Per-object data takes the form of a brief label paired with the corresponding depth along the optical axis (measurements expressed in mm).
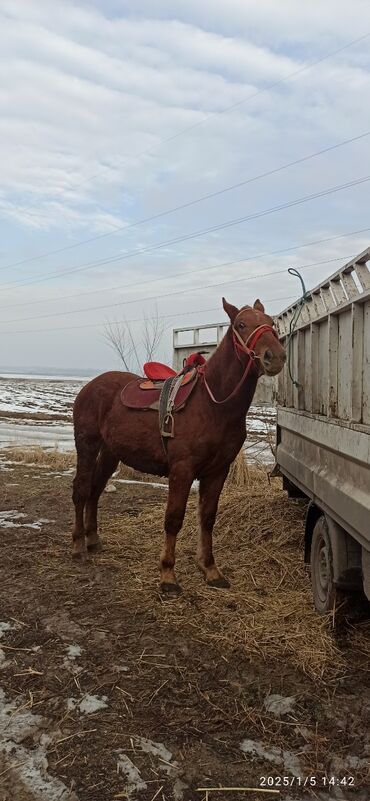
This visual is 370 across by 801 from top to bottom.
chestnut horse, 3938
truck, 2908
